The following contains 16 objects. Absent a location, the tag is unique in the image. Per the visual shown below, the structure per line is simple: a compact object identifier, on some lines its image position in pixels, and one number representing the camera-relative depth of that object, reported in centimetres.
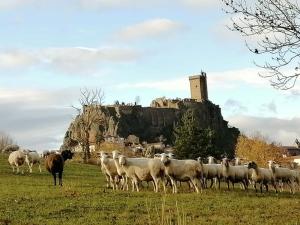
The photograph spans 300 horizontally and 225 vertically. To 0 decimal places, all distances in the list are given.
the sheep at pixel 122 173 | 3122
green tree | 6950
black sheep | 3328
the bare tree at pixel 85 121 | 7631
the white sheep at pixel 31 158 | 4428
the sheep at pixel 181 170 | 2962
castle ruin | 15500
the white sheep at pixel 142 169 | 2972
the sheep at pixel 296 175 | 4062
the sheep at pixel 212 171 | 3403
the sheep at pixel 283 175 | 3856
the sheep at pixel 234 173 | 3556
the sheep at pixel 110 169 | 3269
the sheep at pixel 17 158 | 4225
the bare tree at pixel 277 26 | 1112
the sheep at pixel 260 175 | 3619
